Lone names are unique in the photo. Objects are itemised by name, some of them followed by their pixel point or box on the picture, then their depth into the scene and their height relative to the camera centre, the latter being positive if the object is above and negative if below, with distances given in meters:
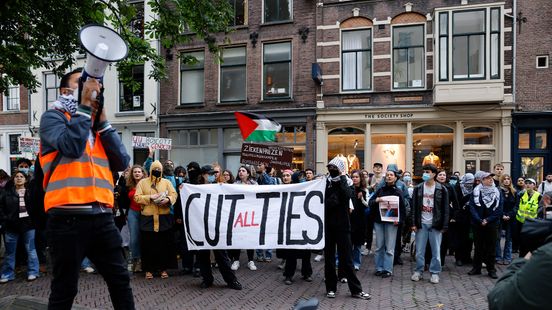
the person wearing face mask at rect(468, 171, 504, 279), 7.55 -1.21
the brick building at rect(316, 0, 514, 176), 15.30 +2.69
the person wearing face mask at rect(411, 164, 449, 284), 7.07 -1.09
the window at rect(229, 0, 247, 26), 18.71 +6.37
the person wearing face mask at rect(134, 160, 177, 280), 7.22 -1.20
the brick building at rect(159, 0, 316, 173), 17.55 +2.99
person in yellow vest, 8.68 -1.03
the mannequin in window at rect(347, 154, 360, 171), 16.59 -0.30
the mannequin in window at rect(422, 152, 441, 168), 16.09 -0.21
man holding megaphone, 2.59 -0.27
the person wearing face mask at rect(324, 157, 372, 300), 6.09 -1.13
